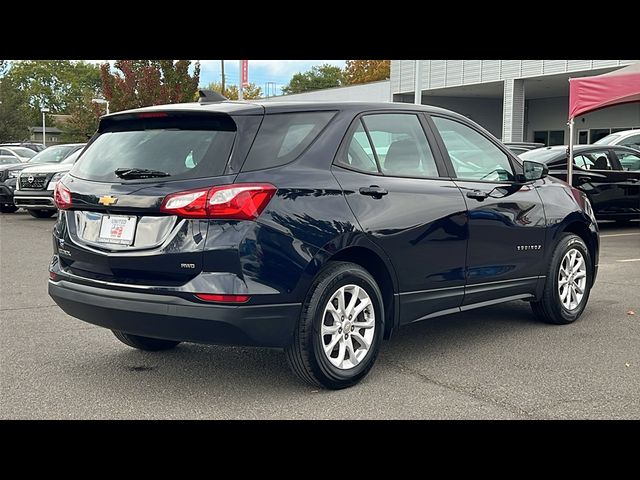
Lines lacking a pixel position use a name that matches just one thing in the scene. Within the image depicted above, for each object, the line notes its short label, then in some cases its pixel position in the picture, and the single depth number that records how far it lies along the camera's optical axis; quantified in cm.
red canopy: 1281
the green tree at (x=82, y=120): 6445
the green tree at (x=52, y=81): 10250
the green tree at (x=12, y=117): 6975
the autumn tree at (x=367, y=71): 7275
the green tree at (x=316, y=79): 10706
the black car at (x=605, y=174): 1394
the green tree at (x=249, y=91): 8754
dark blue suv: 427
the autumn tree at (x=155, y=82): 3738
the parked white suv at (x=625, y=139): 1614
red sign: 3419
